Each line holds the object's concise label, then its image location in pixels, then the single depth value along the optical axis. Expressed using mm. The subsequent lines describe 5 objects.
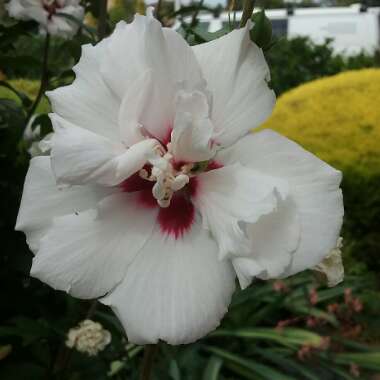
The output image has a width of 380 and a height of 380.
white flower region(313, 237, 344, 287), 165
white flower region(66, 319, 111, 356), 276
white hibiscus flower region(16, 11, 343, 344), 116
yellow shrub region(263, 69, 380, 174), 1159
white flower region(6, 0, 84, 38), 333
